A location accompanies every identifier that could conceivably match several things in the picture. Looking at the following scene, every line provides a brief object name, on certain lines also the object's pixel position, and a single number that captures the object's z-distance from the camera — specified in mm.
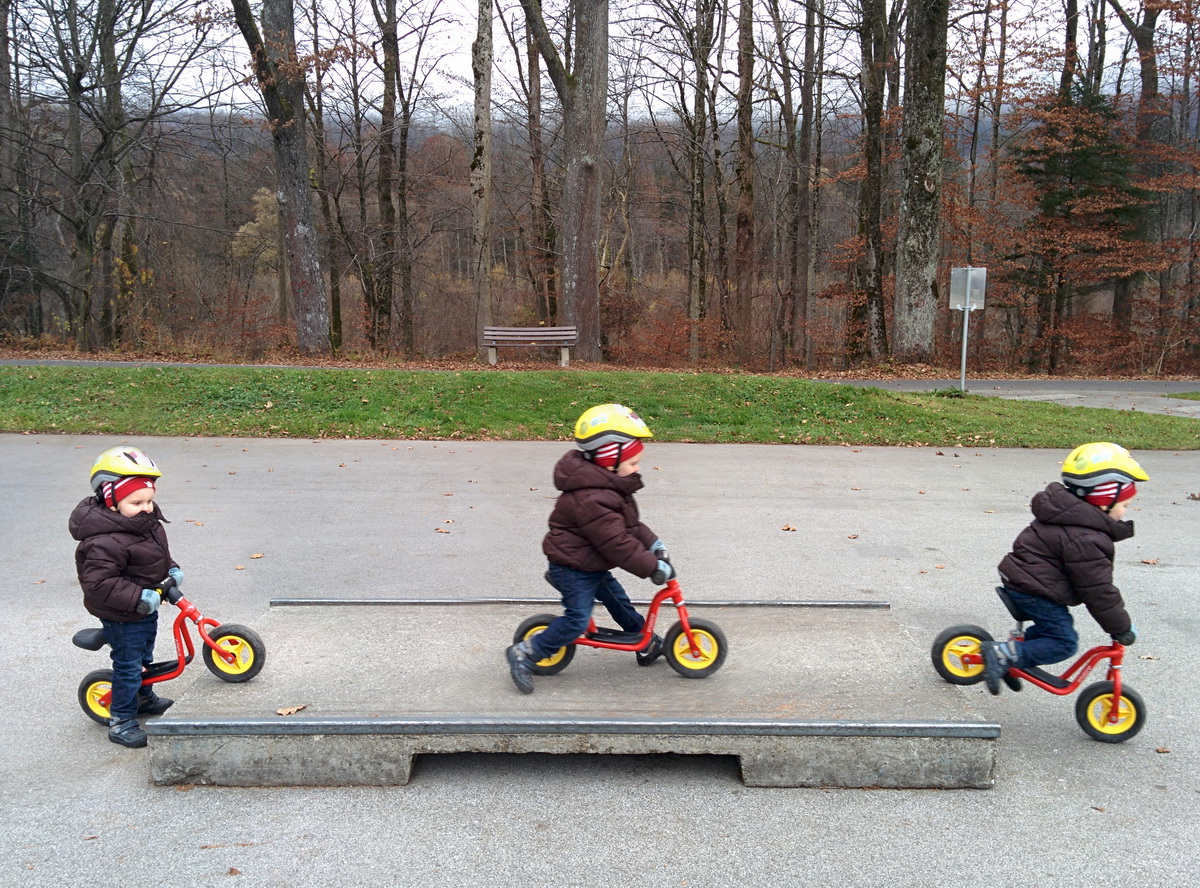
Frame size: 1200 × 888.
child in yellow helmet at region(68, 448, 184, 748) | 4020
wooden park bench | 19719
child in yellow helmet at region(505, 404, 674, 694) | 4234
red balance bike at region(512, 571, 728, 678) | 4445
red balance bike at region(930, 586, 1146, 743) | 4285
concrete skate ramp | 3893
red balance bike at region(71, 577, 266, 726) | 4363
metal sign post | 16547
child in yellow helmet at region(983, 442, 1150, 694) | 4039
